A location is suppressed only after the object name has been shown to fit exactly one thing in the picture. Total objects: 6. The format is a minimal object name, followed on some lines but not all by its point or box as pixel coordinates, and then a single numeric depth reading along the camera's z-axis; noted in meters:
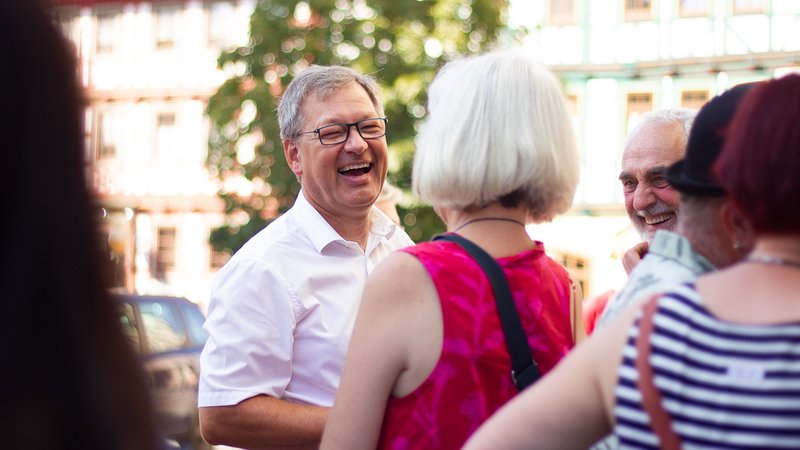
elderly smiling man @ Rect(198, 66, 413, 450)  3.13
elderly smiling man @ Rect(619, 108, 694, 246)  3.63
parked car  9.82
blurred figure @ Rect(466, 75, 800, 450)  1.54
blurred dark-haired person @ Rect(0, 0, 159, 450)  1.17
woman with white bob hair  2.12
